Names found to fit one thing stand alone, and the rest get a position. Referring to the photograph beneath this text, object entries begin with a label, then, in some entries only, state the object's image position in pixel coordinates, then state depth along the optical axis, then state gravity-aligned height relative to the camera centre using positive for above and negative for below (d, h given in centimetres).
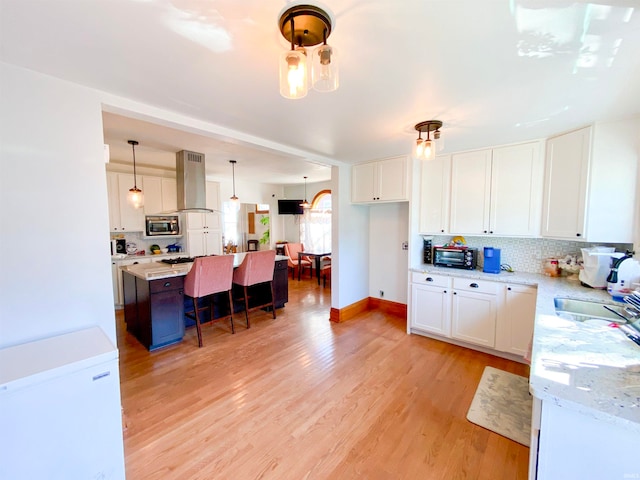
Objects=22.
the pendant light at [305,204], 662 +52
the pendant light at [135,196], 377 +41
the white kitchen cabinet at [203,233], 520 -18
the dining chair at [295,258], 693 -89
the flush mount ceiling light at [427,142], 217 +69
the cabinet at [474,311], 269 -98
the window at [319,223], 710 +3
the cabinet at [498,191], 279 +38
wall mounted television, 720 +48
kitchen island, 298 -94
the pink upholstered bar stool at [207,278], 311 -66
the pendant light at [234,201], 492 +45
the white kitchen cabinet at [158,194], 476 +56
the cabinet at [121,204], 441 +36
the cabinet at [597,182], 219 +38
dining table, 646 -80
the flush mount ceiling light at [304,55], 104 +68
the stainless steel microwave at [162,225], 484 -1
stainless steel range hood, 375 +66
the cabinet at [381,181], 347 +61
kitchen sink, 183 -65
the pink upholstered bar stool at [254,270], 367 -66
